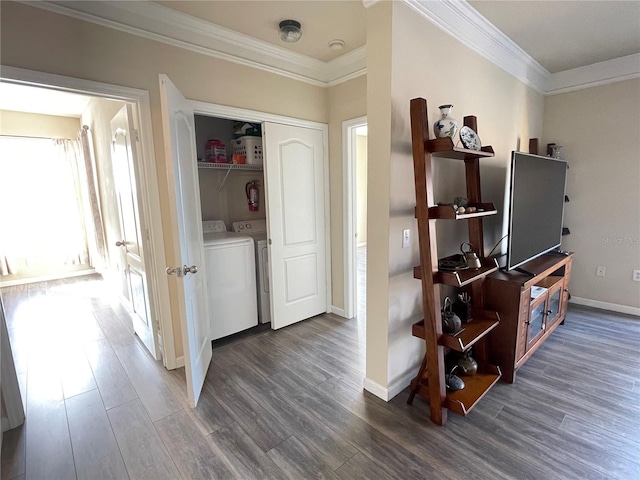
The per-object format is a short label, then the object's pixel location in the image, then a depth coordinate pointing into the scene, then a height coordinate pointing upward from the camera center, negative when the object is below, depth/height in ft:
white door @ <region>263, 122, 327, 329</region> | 9.58 -0.75
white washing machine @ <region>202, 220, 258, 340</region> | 9.12 -2.49
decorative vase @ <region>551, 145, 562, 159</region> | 11.43 +1.36
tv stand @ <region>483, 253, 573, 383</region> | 7.09 -2.98
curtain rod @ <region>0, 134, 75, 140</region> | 14.90 +3.41
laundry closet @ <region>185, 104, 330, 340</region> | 9.42 -0.71
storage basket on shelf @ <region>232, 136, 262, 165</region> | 10.34 +1.67
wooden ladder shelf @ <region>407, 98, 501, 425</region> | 5.49 -1.59
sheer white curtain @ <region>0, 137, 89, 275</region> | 15.16 +0.08
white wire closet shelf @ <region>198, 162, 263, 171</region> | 9.34 +1.05
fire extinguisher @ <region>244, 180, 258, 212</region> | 11.34 +0.20
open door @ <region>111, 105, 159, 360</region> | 7.81 -0.59
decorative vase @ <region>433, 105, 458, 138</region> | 5.90 +1.27
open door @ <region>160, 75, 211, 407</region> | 5.92 -0.65
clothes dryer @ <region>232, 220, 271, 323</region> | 10.37 -2.35
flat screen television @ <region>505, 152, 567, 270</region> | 7.33 -0.46
